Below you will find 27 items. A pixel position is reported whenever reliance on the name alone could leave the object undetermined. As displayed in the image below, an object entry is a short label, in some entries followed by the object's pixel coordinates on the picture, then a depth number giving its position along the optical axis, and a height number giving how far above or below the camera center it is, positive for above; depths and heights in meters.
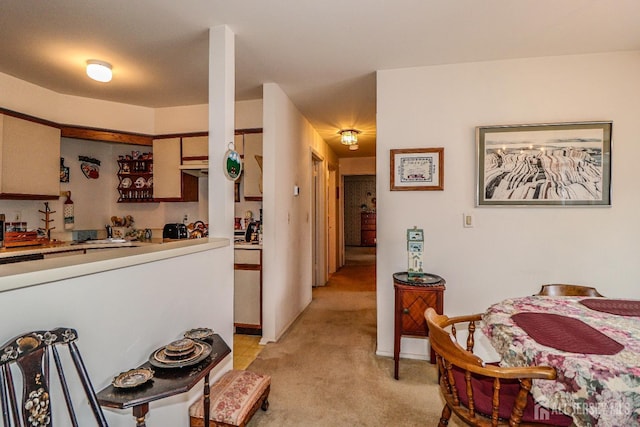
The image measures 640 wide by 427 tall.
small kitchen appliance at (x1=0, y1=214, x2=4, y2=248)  3.01 -0.18
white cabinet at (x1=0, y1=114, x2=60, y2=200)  2.81 +0.48
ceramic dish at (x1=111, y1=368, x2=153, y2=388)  1.11 -0.62
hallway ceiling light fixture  4.71 +1.14
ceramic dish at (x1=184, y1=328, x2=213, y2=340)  1.51 -0.61
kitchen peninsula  0.97 -0.20
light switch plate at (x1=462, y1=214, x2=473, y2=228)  2.63 -0.08
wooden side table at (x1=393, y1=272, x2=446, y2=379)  2.35 -0.71
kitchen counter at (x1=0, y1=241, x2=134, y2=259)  2.61 -0.37
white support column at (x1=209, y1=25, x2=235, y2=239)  2.14 +0.60
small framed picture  2.68 +0.37
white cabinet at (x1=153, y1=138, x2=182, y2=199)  3.75 +0.50
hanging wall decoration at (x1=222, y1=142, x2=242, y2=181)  2.11 +0.32
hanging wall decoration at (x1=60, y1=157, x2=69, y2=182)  3.67 +0.45
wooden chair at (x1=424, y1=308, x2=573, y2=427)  1.11 -0.76
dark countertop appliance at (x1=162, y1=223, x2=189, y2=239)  3.76 -0.25
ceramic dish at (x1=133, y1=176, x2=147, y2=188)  4.06 +0.37
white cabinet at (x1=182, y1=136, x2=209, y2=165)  3.65 +0.72
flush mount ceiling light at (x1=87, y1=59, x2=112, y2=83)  2.60 +1.18
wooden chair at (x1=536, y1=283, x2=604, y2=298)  1.98 -0.51
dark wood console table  1.06 -0.64
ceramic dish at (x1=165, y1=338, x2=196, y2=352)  1.32 -0.58
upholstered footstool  1.63 -1.06
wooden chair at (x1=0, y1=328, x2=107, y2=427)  0.89 -0.51
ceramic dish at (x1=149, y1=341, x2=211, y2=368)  1.25 -0.62
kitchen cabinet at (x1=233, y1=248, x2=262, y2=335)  3.17 -0.82
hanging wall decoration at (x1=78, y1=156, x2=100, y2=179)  3.88 +0.55
